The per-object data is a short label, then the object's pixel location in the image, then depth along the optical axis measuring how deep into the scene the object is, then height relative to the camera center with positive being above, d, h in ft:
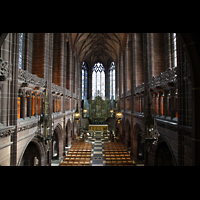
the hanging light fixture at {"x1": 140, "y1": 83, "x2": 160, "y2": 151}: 19.71 -3.36
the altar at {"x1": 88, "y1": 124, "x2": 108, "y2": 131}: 96.94 -16.29
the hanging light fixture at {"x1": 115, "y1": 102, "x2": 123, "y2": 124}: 43.90 -3.29
